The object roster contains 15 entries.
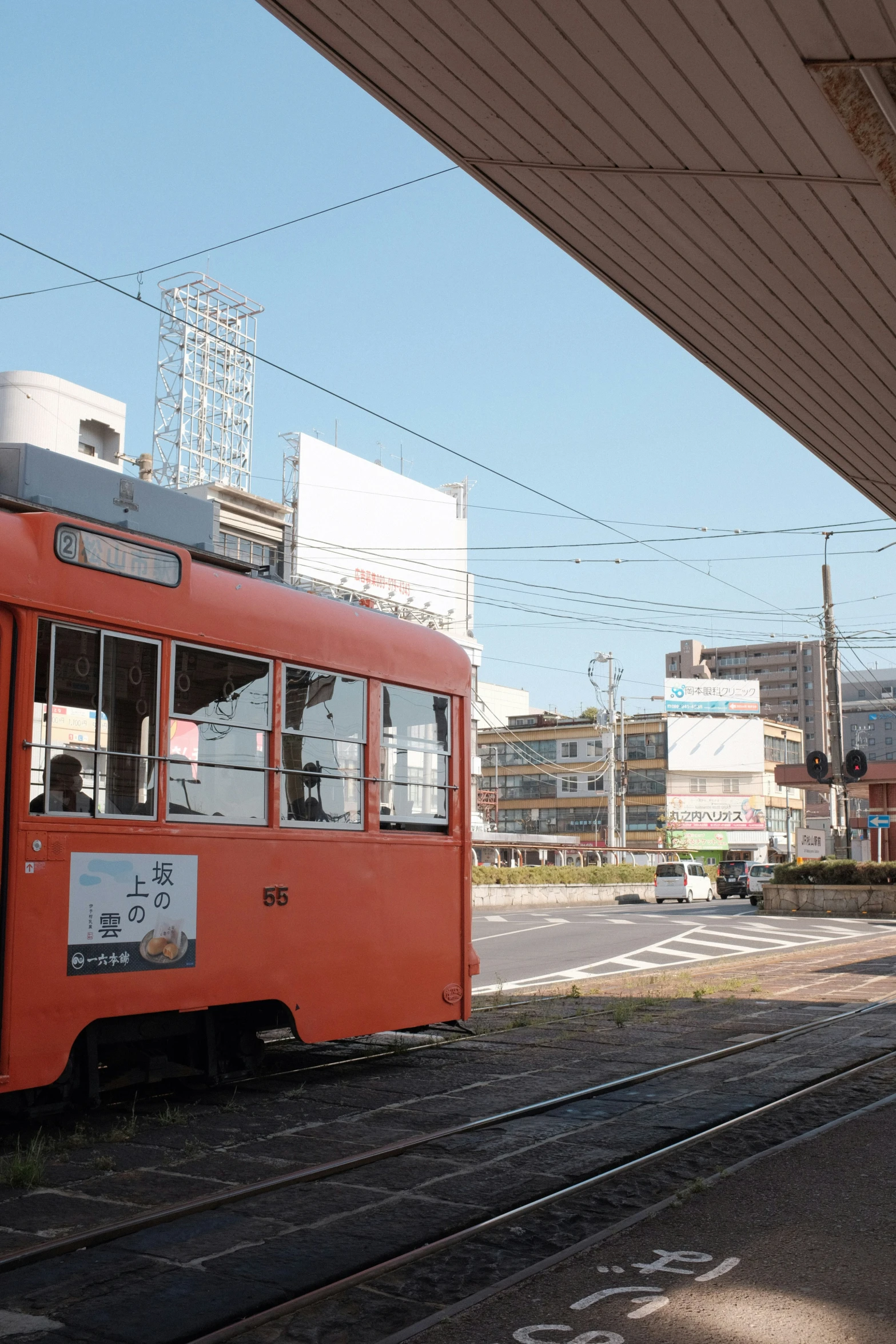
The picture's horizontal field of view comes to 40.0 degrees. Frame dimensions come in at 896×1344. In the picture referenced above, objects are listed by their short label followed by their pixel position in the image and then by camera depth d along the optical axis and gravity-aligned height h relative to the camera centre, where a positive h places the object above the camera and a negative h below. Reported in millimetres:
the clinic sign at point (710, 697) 90750 +8314
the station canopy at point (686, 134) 5688 +3548
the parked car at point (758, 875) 47688 -2582
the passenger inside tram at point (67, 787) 6535 +113
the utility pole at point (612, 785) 65688 +1279
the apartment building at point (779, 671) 133375 +15622
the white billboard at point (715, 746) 89750 +4612
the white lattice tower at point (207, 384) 58500 +20435
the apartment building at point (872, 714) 138000 +10810
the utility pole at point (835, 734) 33906 +2072
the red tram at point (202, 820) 6441 -67
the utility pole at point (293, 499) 60781 +15737
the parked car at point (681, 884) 48906 -2983
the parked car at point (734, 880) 51250 -2982
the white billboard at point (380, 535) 62500 +15003
